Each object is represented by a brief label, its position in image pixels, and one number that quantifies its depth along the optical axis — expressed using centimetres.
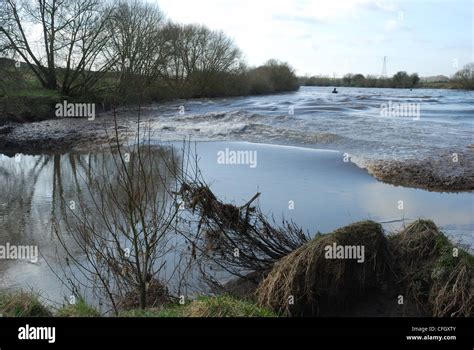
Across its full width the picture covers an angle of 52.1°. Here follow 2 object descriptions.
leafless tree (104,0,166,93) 2419
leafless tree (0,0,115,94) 2880
